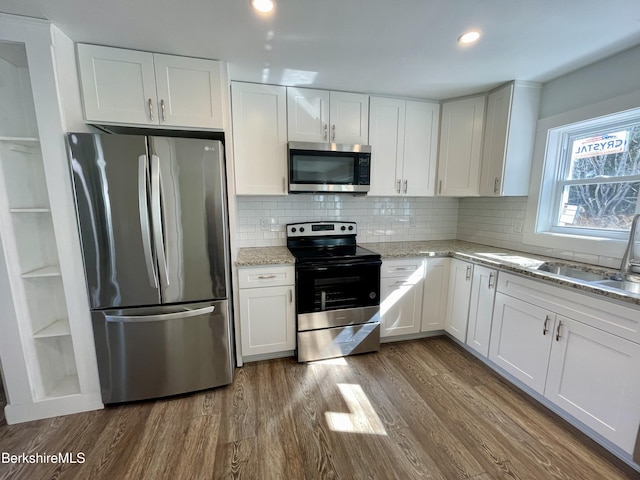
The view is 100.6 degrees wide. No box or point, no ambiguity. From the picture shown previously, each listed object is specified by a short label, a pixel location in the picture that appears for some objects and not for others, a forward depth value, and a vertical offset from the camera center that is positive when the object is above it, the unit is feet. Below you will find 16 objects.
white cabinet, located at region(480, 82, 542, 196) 7.50 +2.03
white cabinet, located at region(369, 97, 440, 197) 8.51 +1.95
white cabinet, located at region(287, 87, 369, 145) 7.79 +2.65
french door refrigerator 5.37 -1.16
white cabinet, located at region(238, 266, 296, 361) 7.20 -2.89
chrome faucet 5.65 -1.09
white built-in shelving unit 5.05 -0.91
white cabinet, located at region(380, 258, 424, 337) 8.18 -2.85
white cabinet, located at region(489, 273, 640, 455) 4.57 -2.97
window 6.23 +0.71
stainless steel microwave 7.76 +1.10
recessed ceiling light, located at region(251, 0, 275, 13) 4.32 +3.27
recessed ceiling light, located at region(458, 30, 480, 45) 5.12 +3.30
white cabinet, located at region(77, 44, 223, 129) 5.69 +2.58
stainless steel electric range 7.43 -2.83
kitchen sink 6.22 -1.65
